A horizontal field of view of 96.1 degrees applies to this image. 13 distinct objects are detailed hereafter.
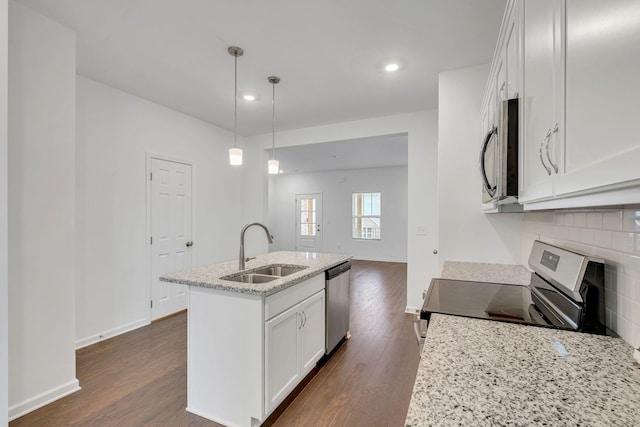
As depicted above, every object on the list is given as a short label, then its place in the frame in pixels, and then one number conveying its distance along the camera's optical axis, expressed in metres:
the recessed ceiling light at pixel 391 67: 2.61
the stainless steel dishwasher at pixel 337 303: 2.53
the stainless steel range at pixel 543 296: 1.02
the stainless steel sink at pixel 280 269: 2.46
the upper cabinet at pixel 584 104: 0.50
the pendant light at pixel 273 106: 2.87
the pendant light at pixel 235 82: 2.36
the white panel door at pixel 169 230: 3.52
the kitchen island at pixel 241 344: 1.71
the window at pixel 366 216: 8.01
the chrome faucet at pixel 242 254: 2.19
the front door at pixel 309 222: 8.72
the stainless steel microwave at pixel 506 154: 1.15
